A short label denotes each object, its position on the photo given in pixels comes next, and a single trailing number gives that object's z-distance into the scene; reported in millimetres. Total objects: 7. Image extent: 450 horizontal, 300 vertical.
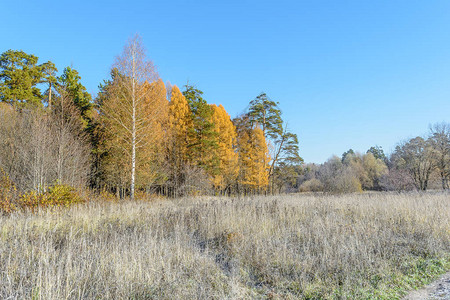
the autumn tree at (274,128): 28630
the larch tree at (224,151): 24266
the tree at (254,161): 26000
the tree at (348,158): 62491
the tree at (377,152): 76206
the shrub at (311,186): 47625
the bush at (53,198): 7340
